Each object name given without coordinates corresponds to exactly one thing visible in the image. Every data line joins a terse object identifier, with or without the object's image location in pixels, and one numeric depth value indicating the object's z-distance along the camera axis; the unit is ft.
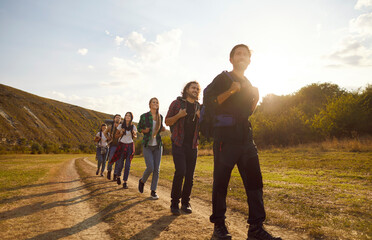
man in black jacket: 8.96
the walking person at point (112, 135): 30.58
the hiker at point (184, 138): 14.07
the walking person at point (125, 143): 25.85
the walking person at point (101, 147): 35.88
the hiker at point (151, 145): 18.36
